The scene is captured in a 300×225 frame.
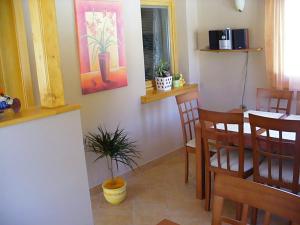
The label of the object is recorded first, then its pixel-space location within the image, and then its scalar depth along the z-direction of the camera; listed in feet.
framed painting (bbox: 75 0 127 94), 9.96
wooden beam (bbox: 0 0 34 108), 9.53
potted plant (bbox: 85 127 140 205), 9.88
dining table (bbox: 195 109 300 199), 8.70
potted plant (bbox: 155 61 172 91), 12.91
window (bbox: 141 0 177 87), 12.86
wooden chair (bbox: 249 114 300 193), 7.07
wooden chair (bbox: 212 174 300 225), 3.72
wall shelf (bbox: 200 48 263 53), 12.52
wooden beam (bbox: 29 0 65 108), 6.83
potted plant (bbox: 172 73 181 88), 13.44
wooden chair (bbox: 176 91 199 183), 10.76
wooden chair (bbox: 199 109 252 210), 8.06
